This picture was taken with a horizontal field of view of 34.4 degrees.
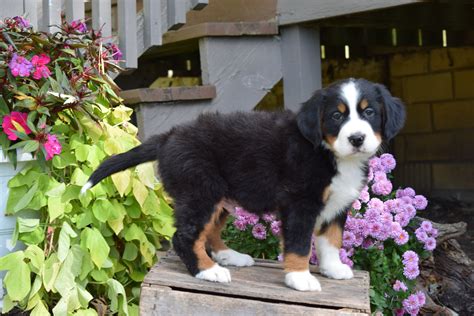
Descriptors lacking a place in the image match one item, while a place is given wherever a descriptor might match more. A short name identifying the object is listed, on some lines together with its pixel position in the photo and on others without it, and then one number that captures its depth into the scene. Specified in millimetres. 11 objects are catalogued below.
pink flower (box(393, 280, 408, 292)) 3541
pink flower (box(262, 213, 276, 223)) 3576
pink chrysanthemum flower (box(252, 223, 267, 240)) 3668
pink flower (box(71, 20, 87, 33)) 3586
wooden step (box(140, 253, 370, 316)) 2764
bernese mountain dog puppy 2768
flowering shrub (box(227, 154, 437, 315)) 3502
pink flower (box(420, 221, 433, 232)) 3719
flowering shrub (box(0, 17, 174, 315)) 3254
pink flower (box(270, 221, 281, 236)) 3593
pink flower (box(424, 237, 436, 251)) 3689
